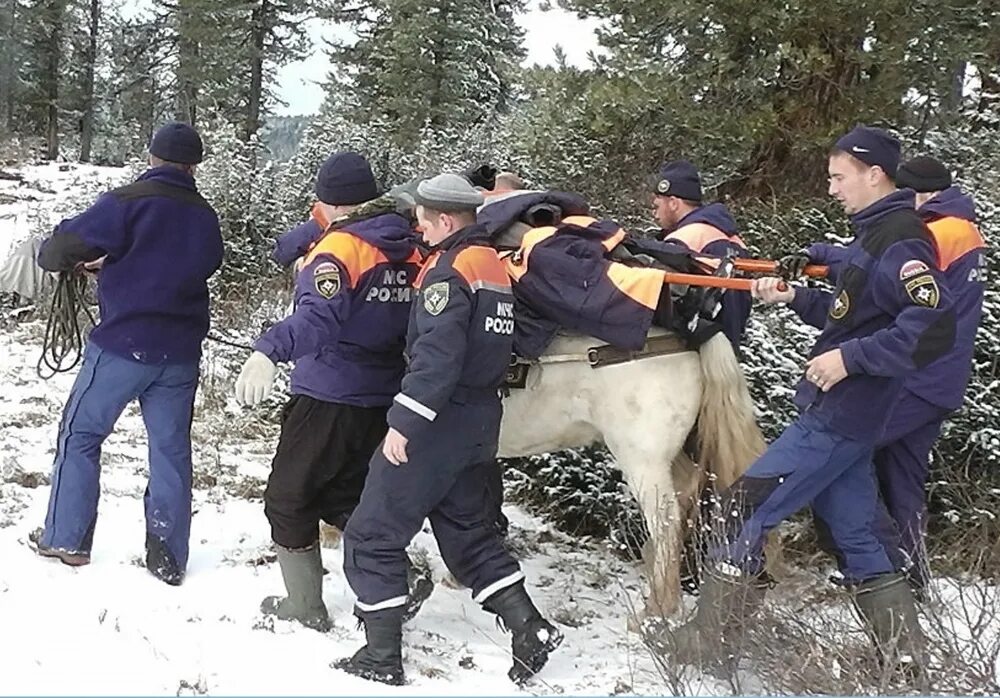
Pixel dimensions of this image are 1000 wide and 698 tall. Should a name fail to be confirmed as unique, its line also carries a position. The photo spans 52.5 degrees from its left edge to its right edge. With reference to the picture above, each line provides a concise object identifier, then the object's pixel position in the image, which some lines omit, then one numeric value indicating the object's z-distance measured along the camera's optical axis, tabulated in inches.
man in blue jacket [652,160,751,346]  199.0
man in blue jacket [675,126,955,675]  140.3
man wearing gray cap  144.6
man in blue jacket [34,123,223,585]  181.6
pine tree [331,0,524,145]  810.2
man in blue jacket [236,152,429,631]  169.6
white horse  182.2
